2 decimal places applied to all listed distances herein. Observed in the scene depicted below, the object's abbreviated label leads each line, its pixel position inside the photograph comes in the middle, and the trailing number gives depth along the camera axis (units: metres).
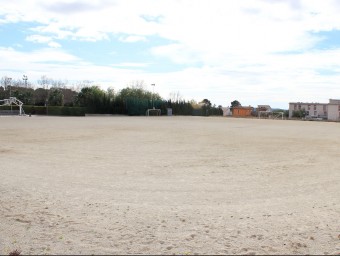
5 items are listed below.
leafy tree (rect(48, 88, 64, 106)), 64.62
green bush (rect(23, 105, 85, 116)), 53.47
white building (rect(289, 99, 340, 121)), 112.69
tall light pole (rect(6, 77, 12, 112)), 68.24
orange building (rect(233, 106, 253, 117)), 73.38
